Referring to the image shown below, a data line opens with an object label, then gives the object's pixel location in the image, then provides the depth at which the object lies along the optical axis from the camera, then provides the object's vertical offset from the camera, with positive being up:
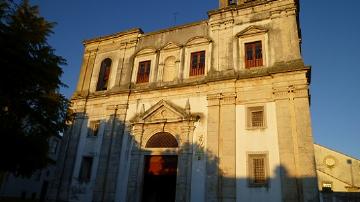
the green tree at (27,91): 12.86 +4.25
